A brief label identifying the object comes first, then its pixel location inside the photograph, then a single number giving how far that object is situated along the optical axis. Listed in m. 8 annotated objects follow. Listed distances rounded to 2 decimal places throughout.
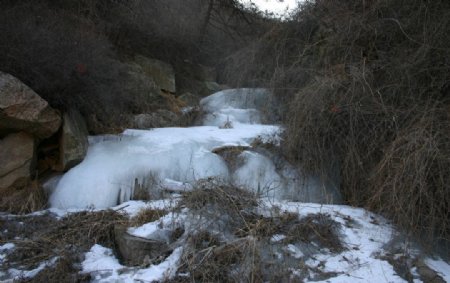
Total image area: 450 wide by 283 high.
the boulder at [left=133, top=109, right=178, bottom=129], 8.60
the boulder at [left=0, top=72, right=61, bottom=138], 5.98
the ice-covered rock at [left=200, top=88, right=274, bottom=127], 9.23
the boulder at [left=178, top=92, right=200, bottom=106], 11.24
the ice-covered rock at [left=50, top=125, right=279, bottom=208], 6.39
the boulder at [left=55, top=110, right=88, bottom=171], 6.70
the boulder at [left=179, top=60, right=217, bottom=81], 12.95
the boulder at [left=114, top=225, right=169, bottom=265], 4.64
